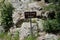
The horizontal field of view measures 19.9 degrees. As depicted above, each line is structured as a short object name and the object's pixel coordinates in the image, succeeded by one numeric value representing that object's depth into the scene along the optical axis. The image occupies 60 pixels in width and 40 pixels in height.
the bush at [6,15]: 9.34
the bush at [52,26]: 7.70
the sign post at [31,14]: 7.15
